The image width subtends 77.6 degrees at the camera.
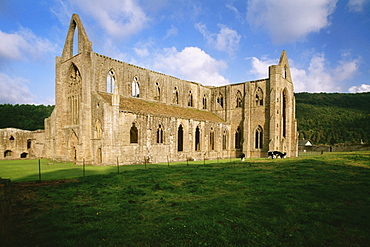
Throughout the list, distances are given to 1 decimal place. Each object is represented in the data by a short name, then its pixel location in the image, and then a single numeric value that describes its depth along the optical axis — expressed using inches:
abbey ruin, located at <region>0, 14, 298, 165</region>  1021.1
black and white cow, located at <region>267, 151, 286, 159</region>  1234.9
